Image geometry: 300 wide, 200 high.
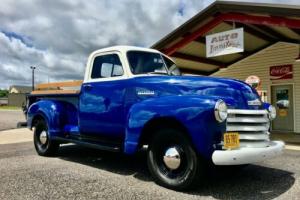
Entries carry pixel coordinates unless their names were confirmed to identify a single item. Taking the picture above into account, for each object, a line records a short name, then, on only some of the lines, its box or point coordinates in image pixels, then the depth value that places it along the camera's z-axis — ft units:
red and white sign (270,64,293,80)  32.14
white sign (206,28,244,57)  23.83
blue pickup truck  10.55
